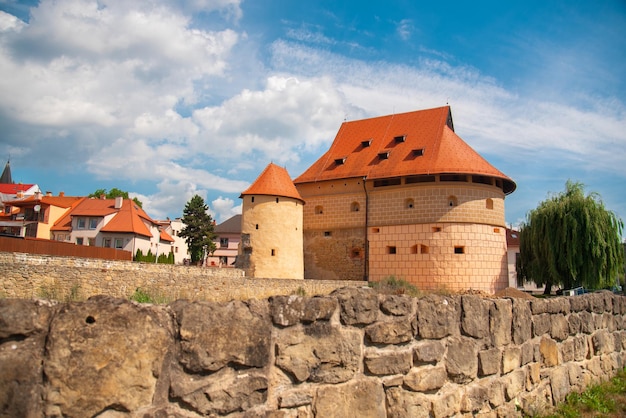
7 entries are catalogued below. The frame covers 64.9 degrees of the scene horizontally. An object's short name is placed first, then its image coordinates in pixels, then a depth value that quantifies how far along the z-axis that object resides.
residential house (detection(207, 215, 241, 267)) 69.12
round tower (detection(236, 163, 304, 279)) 32.06
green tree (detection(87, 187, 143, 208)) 63.49
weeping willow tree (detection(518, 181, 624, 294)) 28.12
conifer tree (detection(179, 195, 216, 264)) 54.97
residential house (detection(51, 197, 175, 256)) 45.98
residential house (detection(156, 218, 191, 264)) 65.62
